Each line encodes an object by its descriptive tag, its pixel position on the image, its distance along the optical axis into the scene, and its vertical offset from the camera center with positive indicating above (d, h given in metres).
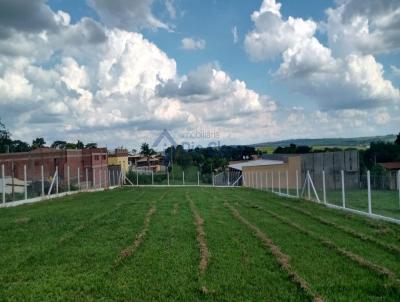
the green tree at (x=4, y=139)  78.60 +2.92
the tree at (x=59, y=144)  104.88 +2.26
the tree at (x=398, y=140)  104.59 +0.19
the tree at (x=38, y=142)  103.01 +2.84
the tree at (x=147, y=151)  107.75 -0.16
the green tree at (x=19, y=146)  86.44 +1.77
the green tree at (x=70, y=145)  100.86 +1.80
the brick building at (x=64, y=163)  23.55 -0.98
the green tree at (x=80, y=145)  102.70 +1.76
